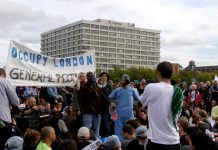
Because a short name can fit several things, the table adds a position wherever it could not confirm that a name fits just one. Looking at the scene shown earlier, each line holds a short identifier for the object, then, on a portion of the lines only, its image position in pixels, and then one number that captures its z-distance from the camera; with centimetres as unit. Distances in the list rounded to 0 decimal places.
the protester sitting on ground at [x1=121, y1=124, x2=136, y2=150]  786
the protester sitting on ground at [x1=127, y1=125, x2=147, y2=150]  706
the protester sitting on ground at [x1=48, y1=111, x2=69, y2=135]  1105
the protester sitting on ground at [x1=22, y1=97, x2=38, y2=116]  1145
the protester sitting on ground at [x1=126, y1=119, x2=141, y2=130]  833
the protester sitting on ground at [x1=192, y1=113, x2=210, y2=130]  855
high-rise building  14262
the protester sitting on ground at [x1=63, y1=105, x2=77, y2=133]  1144
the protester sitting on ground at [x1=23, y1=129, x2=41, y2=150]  705
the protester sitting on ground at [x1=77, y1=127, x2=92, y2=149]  778
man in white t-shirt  527
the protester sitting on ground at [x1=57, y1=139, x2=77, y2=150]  677
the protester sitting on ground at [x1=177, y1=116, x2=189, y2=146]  757
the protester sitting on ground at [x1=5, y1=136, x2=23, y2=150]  684
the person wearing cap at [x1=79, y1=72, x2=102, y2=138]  1043
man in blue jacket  1105
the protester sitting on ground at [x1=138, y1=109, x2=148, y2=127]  1154
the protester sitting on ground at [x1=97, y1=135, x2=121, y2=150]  644
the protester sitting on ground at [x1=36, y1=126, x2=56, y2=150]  712
